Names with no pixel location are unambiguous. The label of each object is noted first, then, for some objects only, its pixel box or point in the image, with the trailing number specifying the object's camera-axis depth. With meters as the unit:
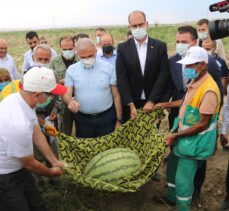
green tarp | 2.55
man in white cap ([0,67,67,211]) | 2.07
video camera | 2.40
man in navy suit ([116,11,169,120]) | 3.41
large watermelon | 2.80
